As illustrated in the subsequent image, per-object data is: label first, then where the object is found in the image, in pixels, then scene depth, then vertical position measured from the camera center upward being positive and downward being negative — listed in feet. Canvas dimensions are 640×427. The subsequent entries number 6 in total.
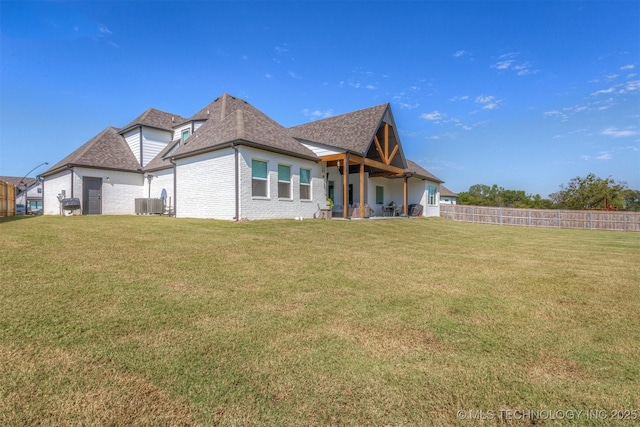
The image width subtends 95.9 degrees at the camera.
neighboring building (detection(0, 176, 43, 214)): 158.61 +8.67
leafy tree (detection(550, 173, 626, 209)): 91.15 +5.76
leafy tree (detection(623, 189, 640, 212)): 102.02 +4.10
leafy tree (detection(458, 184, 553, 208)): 160.73 +10.05
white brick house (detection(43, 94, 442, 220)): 42.55 +8.32
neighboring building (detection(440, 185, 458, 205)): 142.72 +7.27
